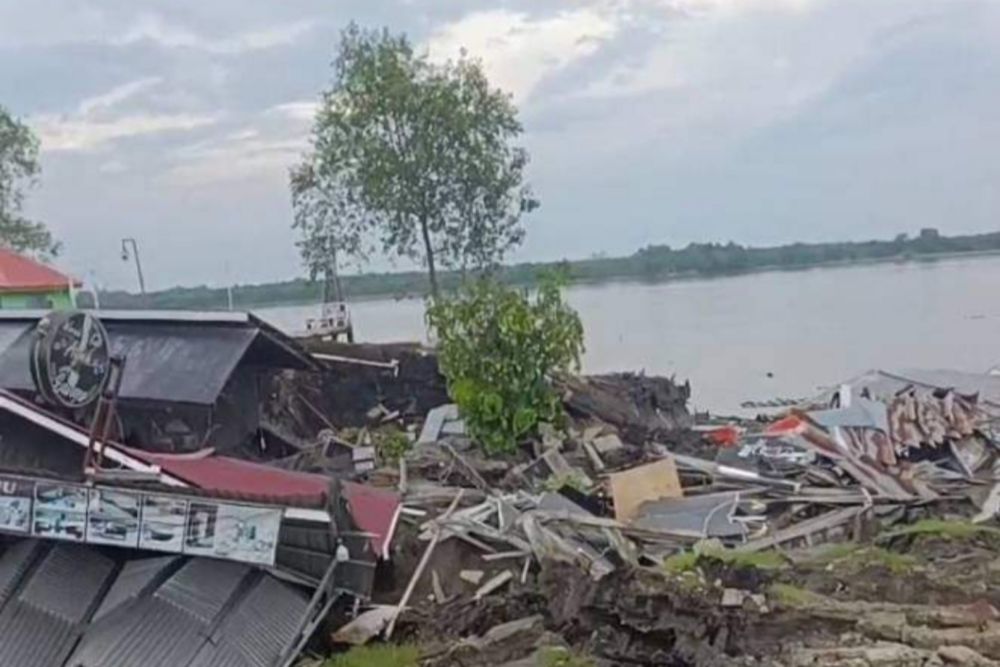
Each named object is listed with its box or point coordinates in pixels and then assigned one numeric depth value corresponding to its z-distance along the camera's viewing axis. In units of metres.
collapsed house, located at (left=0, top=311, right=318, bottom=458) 12.15
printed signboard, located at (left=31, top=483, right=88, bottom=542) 9.12
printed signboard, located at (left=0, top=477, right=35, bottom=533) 9.19
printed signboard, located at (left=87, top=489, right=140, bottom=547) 8.92
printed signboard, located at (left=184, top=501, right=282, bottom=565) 8.62
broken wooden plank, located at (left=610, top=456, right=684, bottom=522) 13.52
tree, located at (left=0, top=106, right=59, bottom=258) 39.03
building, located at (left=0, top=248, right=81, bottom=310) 26.98
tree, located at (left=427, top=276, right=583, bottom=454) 16.75
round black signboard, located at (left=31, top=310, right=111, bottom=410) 10.55
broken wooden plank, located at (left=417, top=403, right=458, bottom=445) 17.61
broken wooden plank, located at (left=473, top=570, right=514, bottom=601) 10.12
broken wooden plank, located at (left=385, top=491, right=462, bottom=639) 9.30
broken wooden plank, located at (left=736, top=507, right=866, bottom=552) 12.45
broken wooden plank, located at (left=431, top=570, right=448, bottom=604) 10.08
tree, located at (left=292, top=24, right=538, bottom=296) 32.75
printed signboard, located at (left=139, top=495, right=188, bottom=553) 8.79
